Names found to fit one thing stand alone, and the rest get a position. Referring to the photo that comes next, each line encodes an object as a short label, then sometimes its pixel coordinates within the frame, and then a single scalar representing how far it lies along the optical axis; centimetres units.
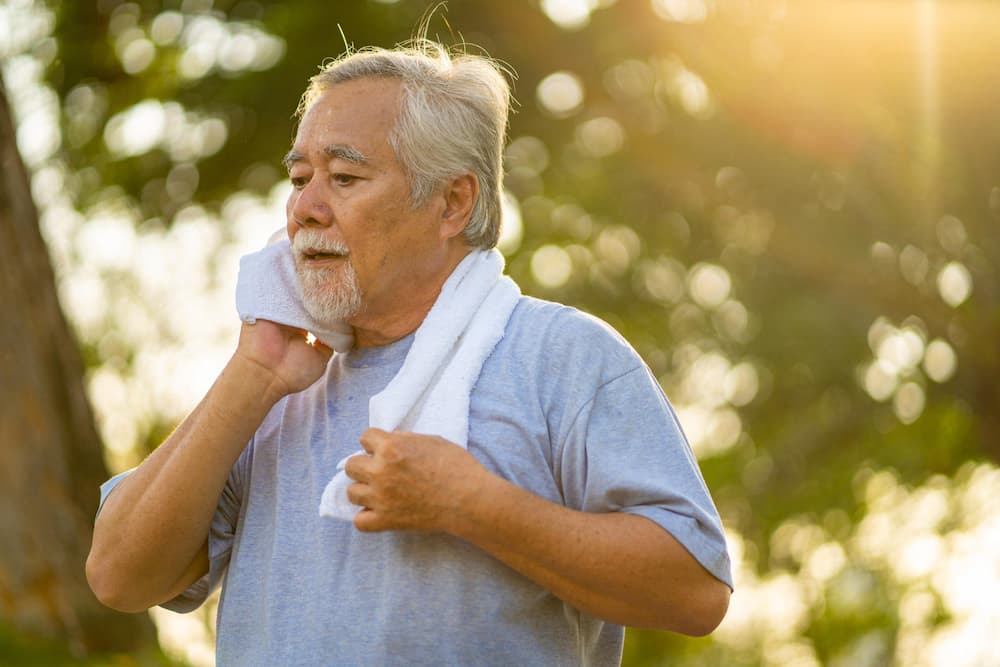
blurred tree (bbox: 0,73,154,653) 981
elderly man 455
